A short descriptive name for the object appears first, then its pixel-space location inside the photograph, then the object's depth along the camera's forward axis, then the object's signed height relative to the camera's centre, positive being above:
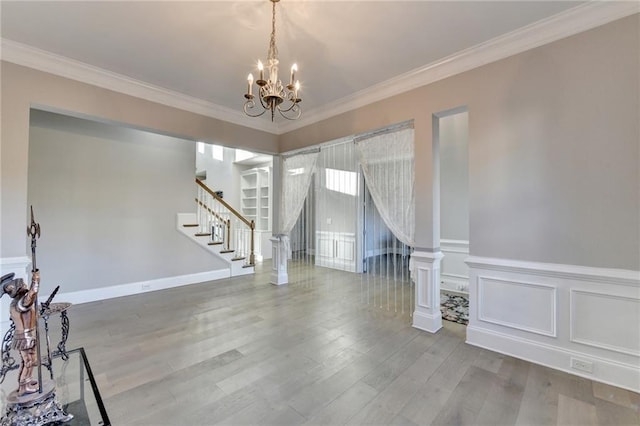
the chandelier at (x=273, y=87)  2.14 +1.08
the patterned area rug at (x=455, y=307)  3.50 -1.34
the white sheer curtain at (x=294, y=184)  4.73 +0.60
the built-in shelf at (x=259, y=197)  8.47 +0.61
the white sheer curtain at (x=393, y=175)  3.37 +0.56
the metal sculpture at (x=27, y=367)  1.31 -0.80
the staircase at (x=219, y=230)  5.31 -0.32
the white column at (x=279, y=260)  5.13 -0.87
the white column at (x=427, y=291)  3.14 -0.89
